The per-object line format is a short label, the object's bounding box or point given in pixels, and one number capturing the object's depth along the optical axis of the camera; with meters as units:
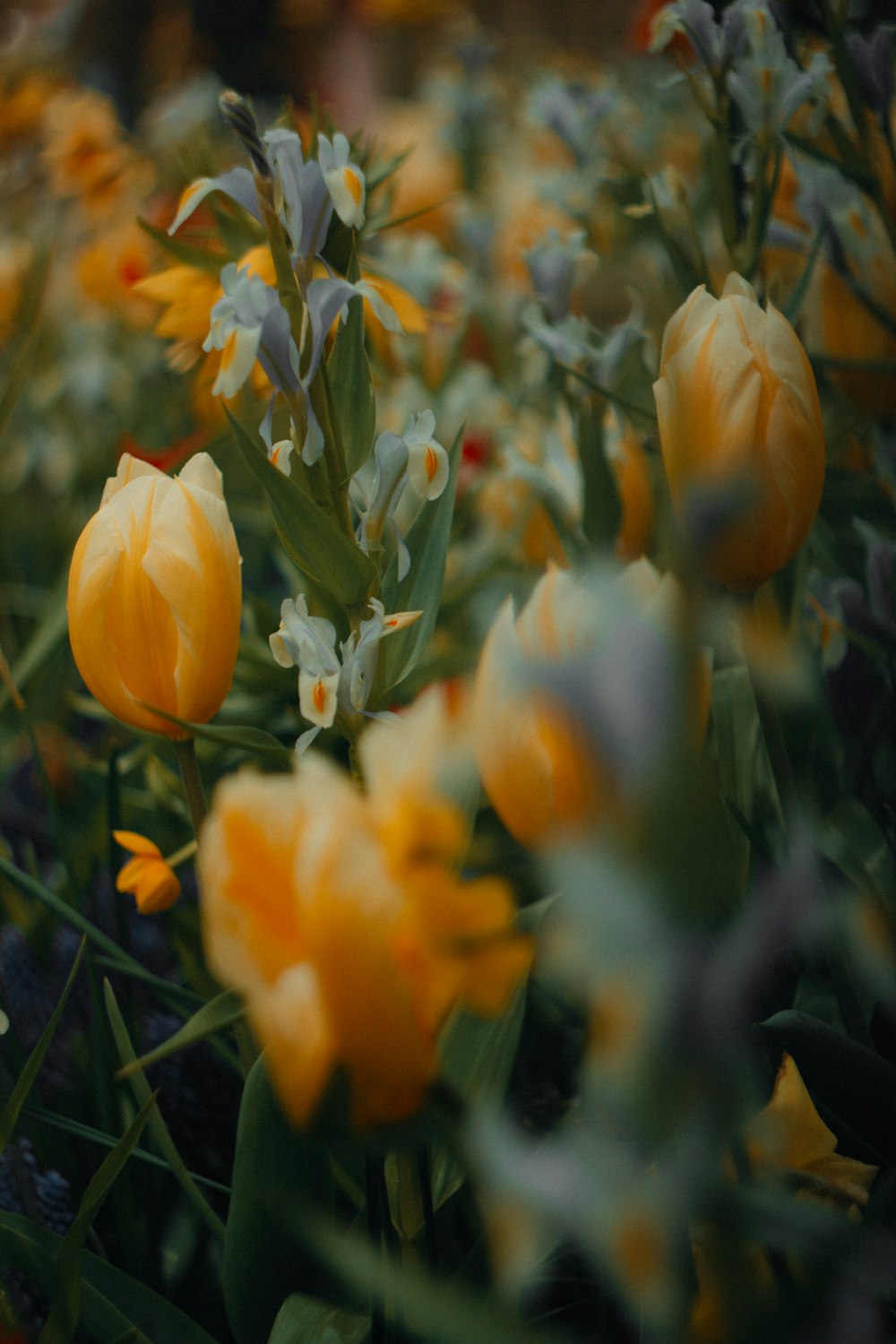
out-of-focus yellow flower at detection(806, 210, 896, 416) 0.94
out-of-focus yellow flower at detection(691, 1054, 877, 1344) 0.71
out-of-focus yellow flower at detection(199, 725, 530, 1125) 0.67
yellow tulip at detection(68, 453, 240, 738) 0.76
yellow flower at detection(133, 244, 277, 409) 0.91
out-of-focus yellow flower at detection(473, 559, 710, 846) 0.74
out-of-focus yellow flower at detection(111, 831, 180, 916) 0.80
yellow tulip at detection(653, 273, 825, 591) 0.76
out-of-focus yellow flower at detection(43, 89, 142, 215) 2.12
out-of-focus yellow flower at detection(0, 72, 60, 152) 2.22
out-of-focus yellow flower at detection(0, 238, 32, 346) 1.85
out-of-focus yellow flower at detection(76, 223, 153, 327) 1.93
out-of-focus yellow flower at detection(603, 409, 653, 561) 0.96
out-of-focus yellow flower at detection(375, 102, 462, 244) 2.33
